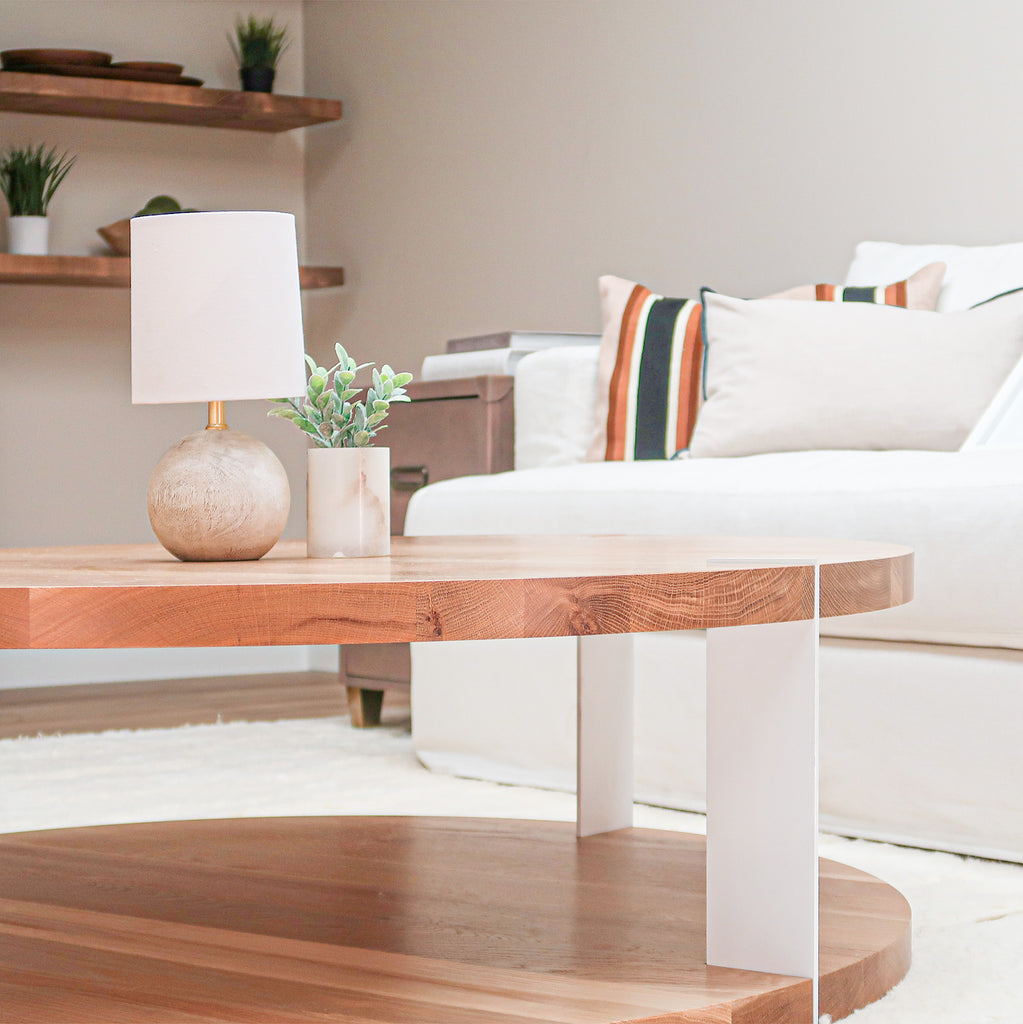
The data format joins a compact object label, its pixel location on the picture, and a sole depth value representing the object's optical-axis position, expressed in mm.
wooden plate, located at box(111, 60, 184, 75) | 4035
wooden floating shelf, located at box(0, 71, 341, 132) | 3926
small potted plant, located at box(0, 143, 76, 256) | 3984
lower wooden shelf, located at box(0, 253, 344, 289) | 3898
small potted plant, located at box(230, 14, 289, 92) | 4289
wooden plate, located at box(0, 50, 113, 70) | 3934
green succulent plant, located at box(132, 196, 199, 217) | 4141
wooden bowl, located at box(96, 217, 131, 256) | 4148
